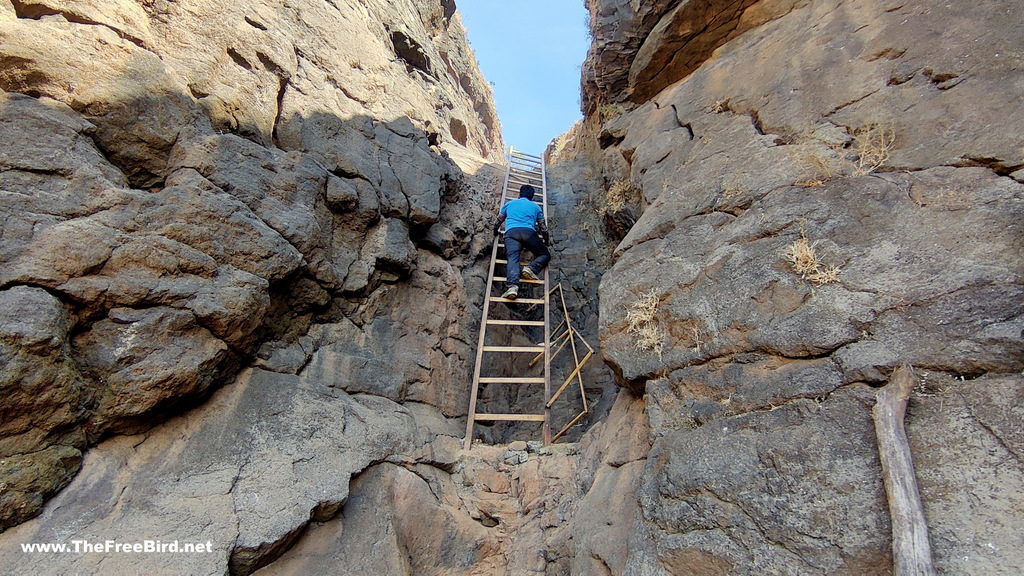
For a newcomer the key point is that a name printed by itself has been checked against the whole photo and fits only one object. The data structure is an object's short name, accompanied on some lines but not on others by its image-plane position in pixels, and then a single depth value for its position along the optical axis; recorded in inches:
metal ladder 205.3
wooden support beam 74.0
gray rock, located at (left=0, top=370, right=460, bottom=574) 104.0
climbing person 253.4
